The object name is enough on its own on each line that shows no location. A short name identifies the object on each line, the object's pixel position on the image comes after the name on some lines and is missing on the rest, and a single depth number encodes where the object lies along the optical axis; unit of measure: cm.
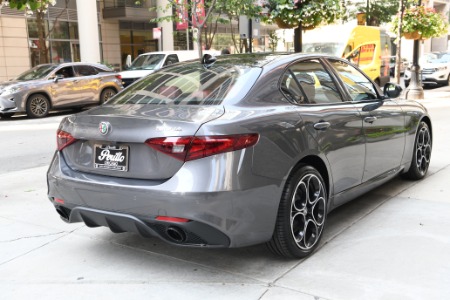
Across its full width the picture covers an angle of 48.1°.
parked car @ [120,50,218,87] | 1767
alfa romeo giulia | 317
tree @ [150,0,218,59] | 1170
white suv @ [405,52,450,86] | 2316
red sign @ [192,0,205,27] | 1334
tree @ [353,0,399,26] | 3583
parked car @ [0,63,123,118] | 1448
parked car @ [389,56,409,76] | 2925
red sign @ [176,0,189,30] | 1375
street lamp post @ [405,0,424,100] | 1778
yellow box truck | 1669
